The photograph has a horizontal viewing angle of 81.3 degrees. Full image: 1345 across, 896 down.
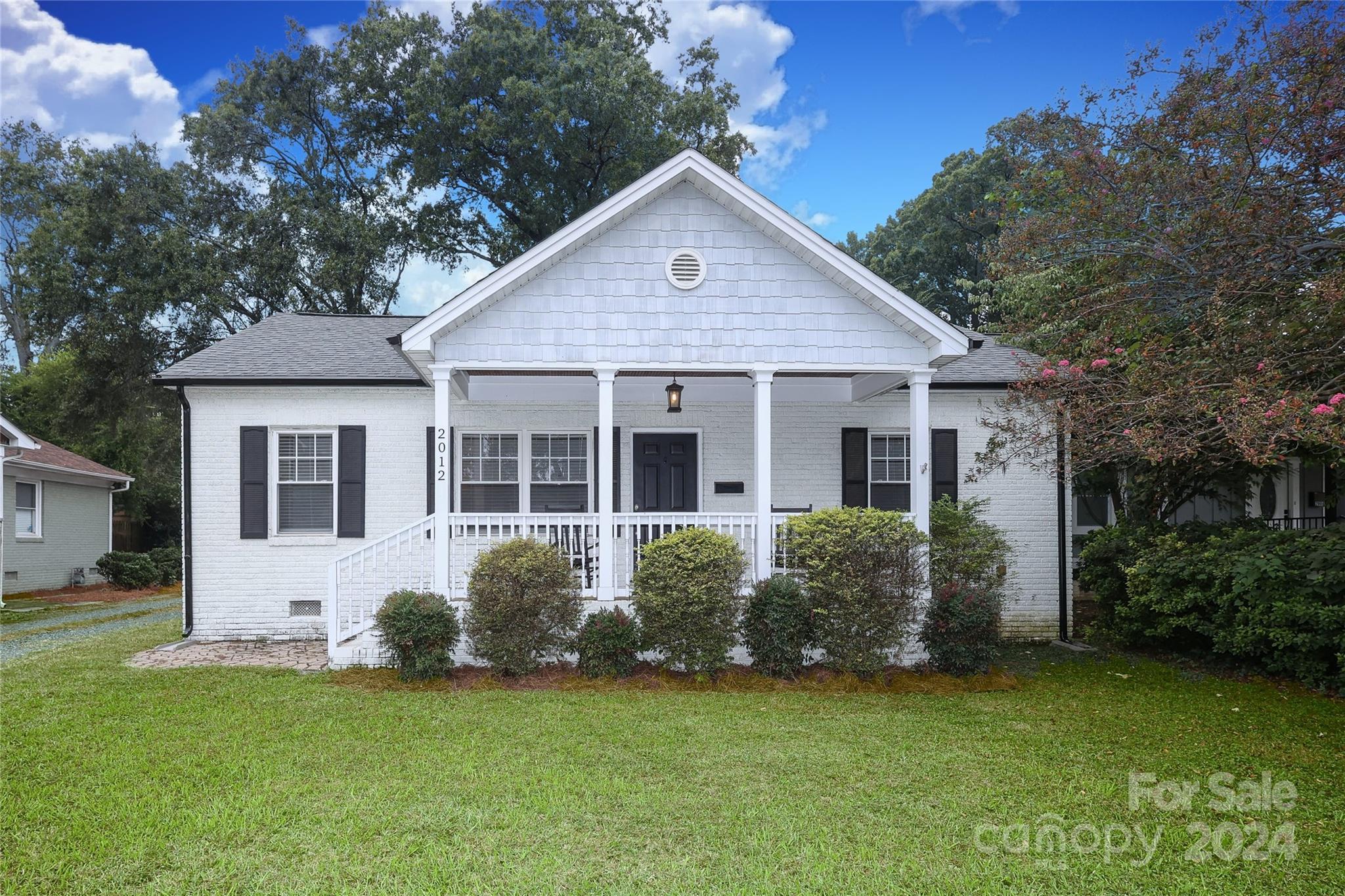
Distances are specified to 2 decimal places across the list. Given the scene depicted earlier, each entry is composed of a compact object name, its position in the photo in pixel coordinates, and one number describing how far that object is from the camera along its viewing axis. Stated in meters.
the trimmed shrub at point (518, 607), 7.71
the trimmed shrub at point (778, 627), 7.82
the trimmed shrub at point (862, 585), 7.72
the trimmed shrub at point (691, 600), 7.72
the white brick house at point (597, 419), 8.30
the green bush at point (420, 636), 7.64
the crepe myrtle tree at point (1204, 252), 5.80
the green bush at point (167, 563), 19.03
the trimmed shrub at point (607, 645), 7.79
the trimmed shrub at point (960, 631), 7.91
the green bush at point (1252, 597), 7.18
